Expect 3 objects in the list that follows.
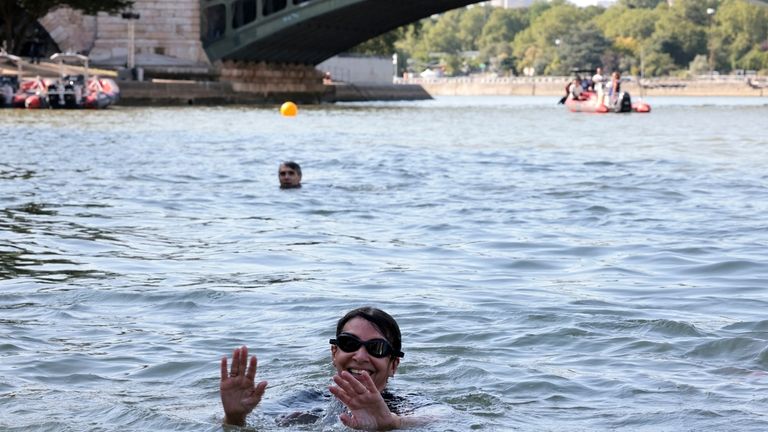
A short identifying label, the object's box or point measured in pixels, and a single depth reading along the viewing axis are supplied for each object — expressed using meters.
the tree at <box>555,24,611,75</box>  179.00
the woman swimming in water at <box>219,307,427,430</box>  5.86
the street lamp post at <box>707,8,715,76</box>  166.50
